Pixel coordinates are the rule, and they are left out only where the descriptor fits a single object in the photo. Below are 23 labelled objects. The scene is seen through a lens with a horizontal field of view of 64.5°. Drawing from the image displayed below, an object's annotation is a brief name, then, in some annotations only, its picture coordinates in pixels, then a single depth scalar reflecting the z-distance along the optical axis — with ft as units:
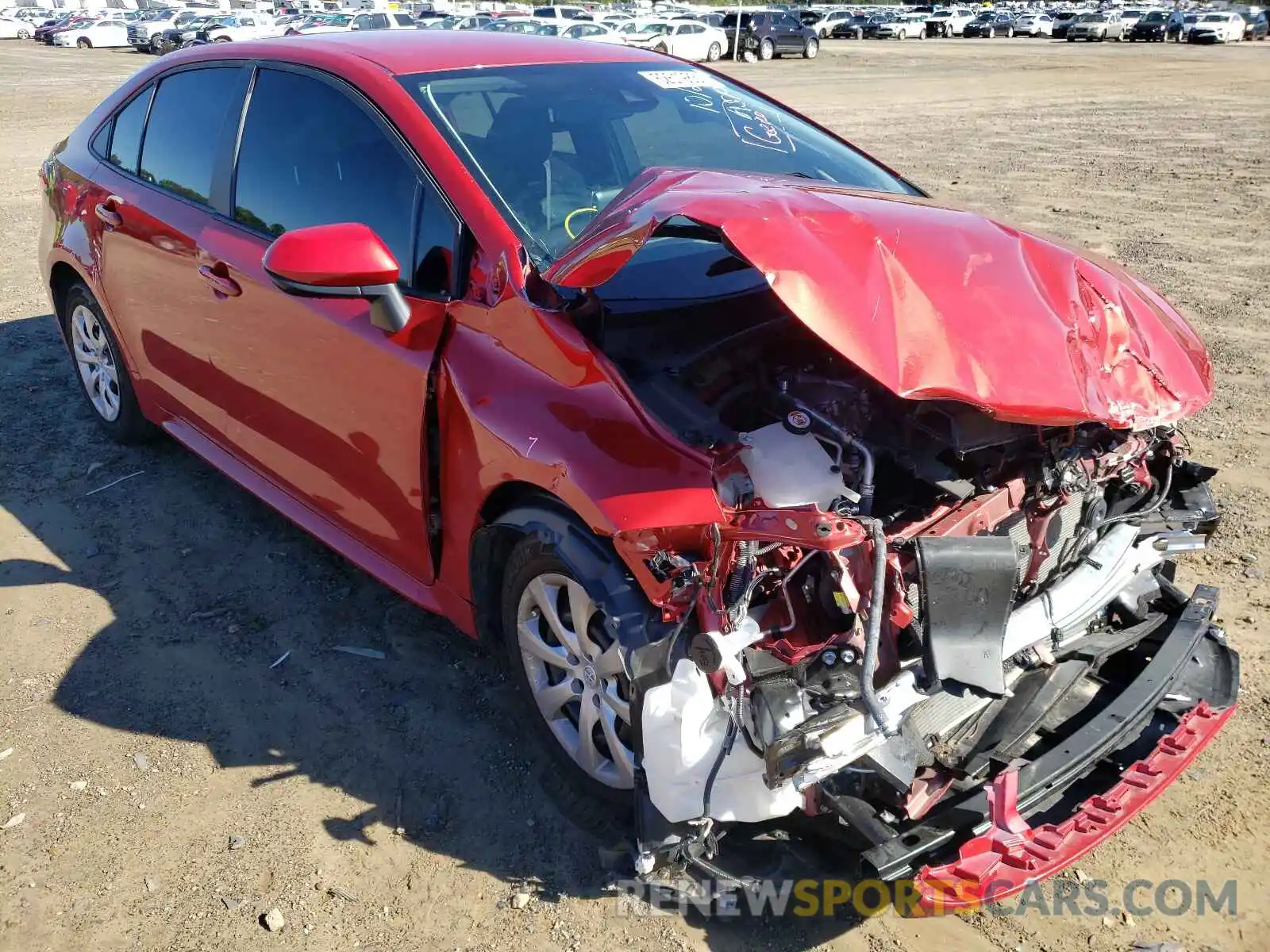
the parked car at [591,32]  87.64
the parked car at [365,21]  101.55
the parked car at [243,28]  107.45
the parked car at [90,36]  132.87
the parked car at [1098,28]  143.95
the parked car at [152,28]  125.49
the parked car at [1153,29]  140.56
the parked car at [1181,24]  138.41
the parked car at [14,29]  150.82
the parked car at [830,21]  150.51
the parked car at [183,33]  113.70
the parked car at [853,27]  152.05
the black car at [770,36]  109.19
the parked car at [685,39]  96.58
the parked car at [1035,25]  162.09
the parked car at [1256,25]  140.97
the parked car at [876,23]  150.82
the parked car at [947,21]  160.33
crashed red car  7.13
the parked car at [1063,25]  152.53
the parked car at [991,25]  162.50
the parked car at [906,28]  151.33
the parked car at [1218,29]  134.62
